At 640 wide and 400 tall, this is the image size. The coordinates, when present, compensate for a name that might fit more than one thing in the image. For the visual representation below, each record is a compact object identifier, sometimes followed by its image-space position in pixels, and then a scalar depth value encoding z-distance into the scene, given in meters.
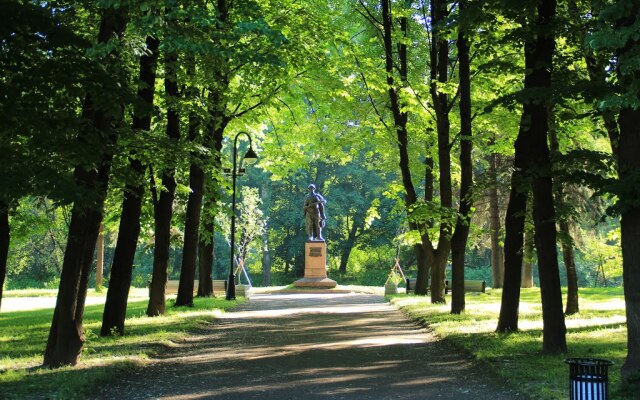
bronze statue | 44.81
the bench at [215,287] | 33.50
